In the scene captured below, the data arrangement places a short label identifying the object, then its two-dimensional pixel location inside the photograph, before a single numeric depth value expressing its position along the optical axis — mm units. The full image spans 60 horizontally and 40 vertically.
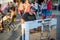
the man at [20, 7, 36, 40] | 2227
